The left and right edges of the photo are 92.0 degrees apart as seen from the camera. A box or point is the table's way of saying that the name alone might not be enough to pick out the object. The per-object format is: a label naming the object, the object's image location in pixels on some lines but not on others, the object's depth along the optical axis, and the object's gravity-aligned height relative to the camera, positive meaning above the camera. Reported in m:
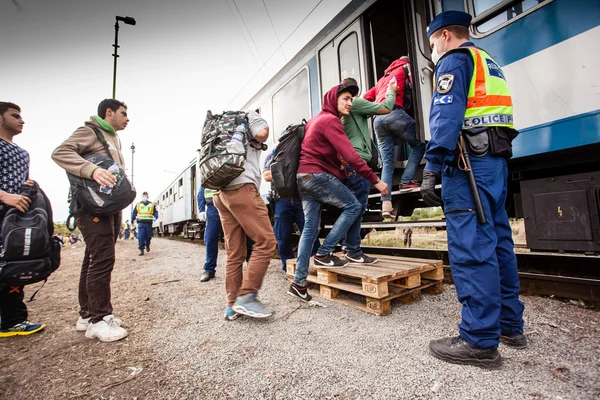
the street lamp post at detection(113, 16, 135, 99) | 9.13 +6.27
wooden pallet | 2.39 -0.57
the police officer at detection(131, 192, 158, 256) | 9.01 +0.38
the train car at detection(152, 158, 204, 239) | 12.27 +1.37
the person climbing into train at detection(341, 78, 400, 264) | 3.12 +0.87
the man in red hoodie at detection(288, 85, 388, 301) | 2.72 +0.45
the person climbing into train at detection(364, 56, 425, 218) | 3.65 +1.14
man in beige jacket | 2.19 -0.02
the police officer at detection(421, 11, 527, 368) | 1.62 +0.13
